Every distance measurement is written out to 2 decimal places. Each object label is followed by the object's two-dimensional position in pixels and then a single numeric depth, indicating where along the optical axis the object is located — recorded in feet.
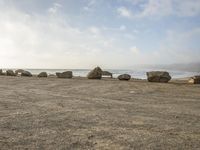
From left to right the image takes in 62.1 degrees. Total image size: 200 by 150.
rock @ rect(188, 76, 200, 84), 37.84
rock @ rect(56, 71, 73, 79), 49.39
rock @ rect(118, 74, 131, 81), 44.10
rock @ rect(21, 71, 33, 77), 54.96
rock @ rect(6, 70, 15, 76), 56.49
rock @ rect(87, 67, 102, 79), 45.29
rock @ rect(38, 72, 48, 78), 52.01
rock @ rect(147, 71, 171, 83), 39.70
